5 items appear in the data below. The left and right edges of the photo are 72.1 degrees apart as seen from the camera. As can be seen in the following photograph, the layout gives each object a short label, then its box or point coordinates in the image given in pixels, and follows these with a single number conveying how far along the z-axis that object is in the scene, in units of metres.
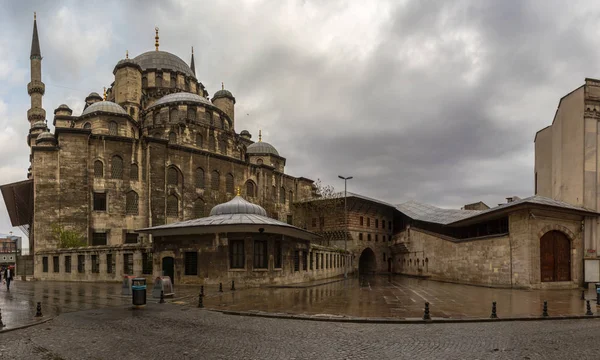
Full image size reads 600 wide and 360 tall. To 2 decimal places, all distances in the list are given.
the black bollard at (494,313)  12.67
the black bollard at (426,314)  12.18
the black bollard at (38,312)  12.88
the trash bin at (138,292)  15.09
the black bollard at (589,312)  13.32
